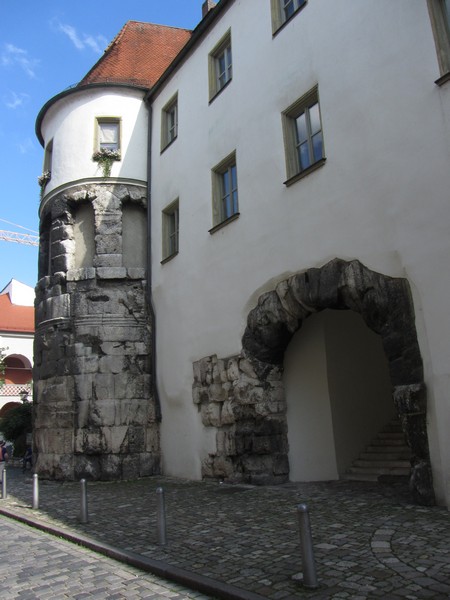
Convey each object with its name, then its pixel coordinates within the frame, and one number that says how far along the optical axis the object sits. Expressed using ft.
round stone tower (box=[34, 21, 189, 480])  38.32
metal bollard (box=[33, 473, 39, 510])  27.76
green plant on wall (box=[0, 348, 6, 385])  85.92
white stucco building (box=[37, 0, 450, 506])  21.61
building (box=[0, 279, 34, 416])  106.83
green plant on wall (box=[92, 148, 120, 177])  43.96
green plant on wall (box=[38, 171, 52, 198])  47.17
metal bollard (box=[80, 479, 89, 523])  23.02
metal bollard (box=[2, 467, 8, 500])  32.27
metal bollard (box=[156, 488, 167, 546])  18.17
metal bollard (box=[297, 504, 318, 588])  12.58
